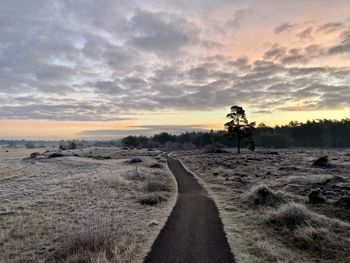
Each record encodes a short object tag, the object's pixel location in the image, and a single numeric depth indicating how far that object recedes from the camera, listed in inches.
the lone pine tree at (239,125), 3619.6
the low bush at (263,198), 813.5
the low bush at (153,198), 891.4
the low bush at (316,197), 797.2
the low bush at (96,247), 459.8
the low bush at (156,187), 1098.8
